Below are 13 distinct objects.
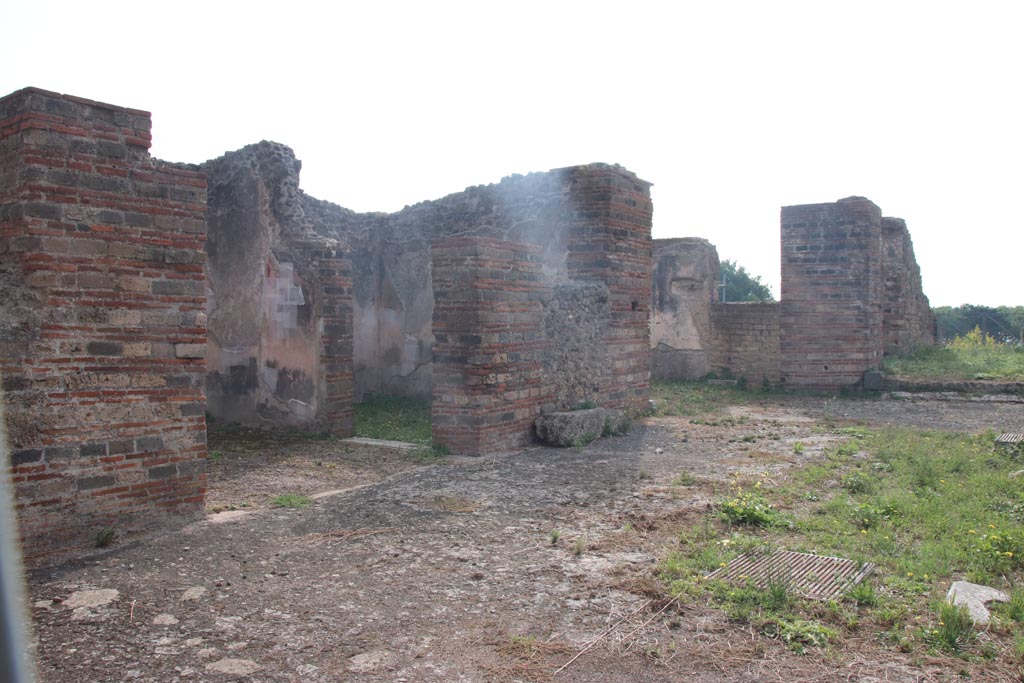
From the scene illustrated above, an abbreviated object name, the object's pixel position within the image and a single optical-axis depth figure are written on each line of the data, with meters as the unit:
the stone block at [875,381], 13.62
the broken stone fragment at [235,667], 3.32
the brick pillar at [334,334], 9.48
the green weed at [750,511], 5.61
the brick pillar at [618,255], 10.28
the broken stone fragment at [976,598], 3.74
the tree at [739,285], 34.19
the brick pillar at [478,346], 8.05
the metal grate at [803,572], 4.19
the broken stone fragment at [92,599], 3.97
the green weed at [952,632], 3.48
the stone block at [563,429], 8.78
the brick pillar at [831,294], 14.01
